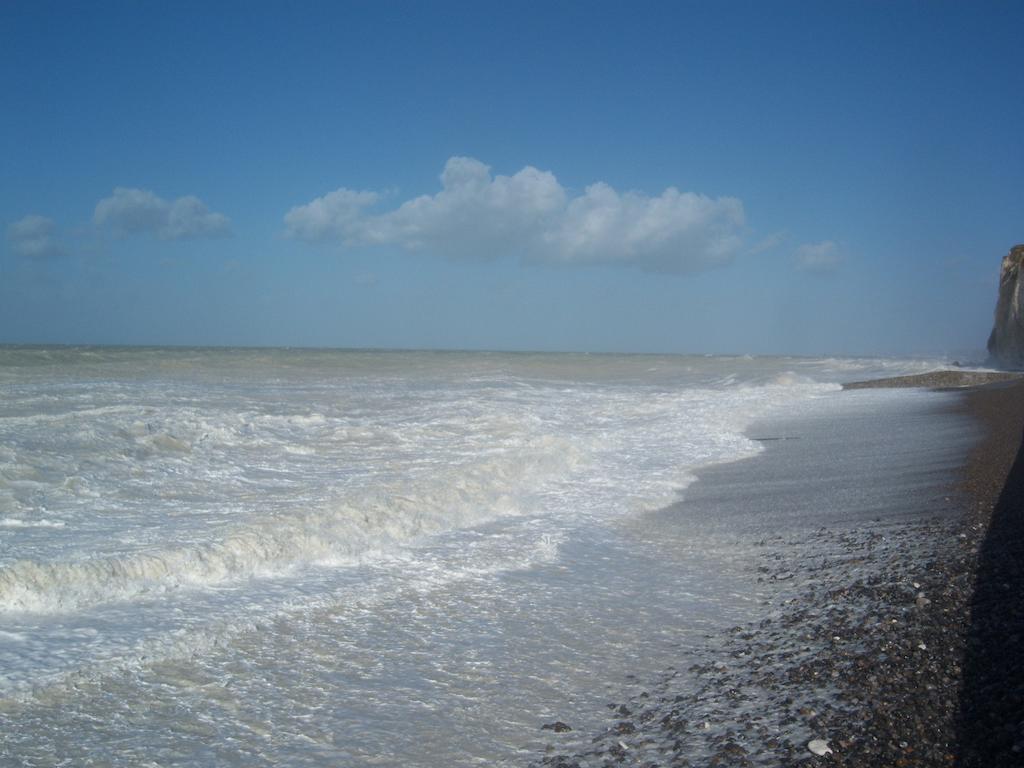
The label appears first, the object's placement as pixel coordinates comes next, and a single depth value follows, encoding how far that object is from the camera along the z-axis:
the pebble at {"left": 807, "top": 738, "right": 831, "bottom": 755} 2.93
